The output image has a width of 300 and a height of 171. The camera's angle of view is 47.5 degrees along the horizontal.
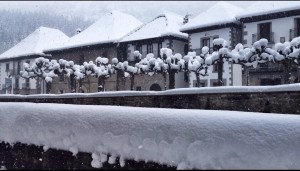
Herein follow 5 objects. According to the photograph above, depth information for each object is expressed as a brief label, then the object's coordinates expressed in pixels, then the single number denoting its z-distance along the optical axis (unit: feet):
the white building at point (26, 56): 129.46
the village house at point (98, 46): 103.91
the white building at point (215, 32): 82.53
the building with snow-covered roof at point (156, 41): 93.25
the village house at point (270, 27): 73.56
